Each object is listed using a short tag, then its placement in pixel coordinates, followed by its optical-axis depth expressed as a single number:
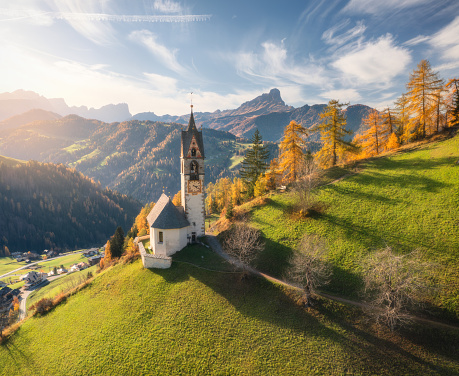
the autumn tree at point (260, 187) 51.22
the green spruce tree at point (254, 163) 55.41
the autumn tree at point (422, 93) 43.91
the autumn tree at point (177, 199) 90.94
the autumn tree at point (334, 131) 47.69
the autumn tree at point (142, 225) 61.46
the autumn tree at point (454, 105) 44.44
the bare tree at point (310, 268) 25.83
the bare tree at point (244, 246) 30.94
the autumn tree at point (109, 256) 67.39
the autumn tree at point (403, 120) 48.50
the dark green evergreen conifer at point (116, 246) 65.81
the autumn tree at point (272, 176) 54.25
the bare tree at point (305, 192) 39.91
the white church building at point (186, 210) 37.69
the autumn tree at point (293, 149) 49.56
